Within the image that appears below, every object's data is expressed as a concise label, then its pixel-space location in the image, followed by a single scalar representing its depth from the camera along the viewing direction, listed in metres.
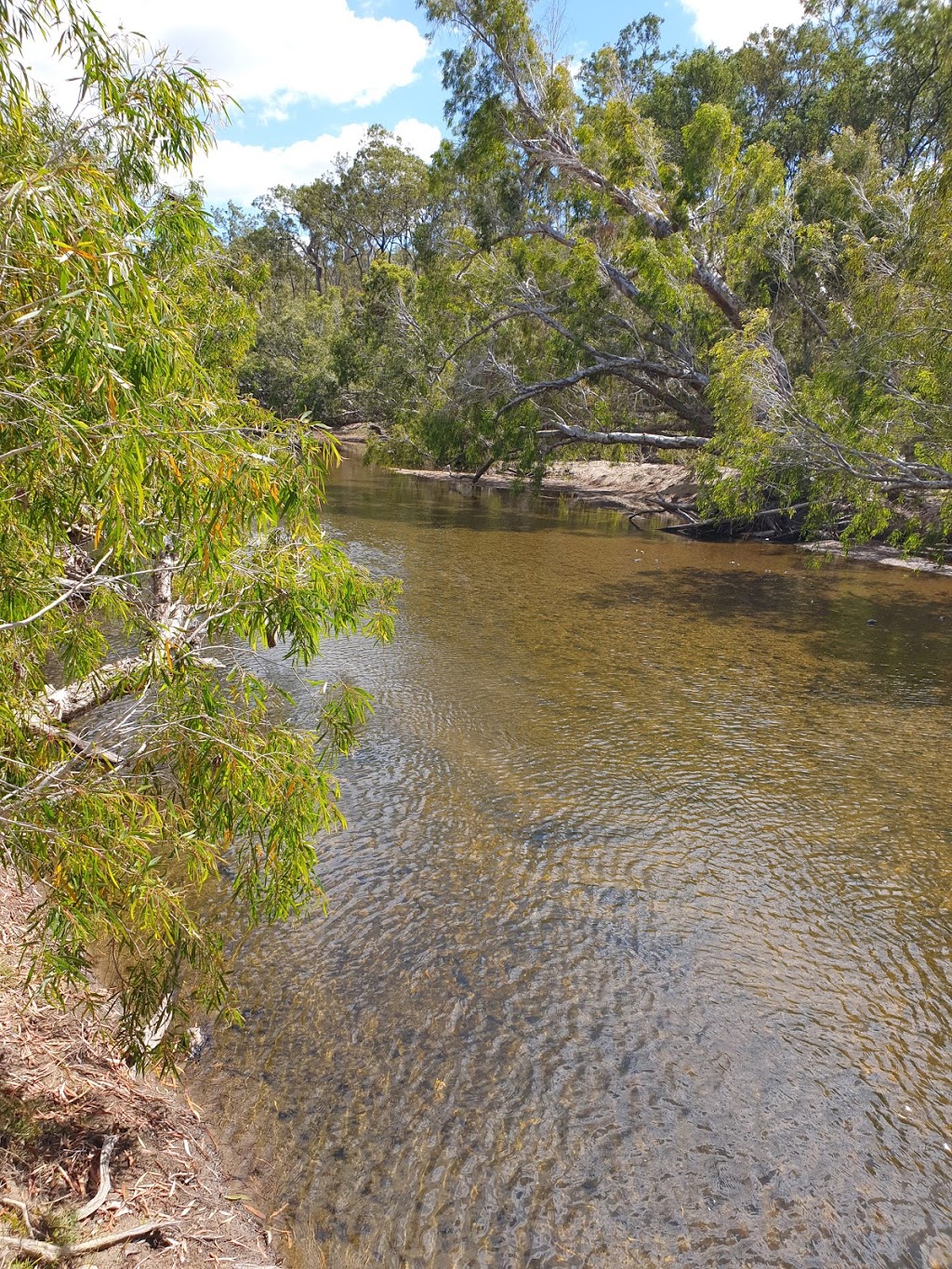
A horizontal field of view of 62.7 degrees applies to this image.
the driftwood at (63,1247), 2.46
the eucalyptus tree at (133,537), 2.34
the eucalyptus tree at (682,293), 13.68
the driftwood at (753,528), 22.52
